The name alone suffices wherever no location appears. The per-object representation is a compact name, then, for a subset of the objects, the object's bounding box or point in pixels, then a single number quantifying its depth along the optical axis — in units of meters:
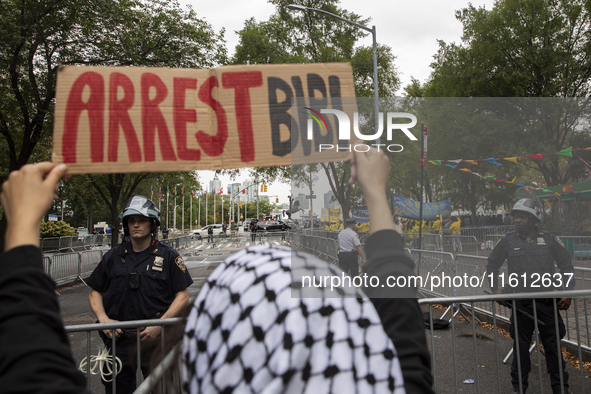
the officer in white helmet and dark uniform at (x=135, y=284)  3.14
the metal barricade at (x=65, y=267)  12.05
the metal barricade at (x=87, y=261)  13.78
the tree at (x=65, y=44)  10.11
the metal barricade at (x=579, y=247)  11.11
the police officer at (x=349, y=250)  8.52
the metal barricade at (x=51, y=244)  25.12
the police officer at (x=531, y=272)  4.03
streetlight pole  11.52
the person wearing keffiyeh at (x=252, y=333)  0.65
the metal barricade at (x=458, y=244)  12.56
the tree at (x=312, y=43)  19.59
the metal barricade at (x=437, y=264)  7.08
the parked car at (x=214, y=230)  46.88
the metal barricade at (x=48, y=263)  11.34
